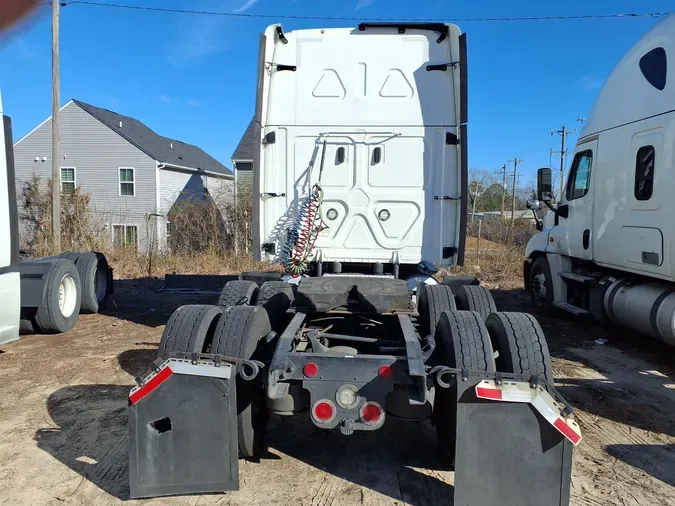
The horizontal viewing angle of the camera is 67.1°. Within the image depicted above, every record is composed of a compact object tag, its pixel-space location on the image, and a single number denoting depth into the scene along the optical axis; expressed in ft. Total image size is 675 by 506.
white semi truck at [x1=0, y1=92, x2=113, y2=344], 18.74
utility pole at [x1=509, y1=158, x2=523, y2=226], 151.10
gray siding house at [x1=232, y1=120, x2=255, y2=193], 71.73
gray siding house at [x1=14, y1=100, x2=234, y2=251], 77.20
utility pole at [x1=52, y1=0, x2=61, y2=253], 47.29
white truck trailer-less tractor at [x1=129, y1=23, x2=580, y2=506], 9.17
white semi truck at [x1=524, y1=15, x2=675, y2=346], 18.71
